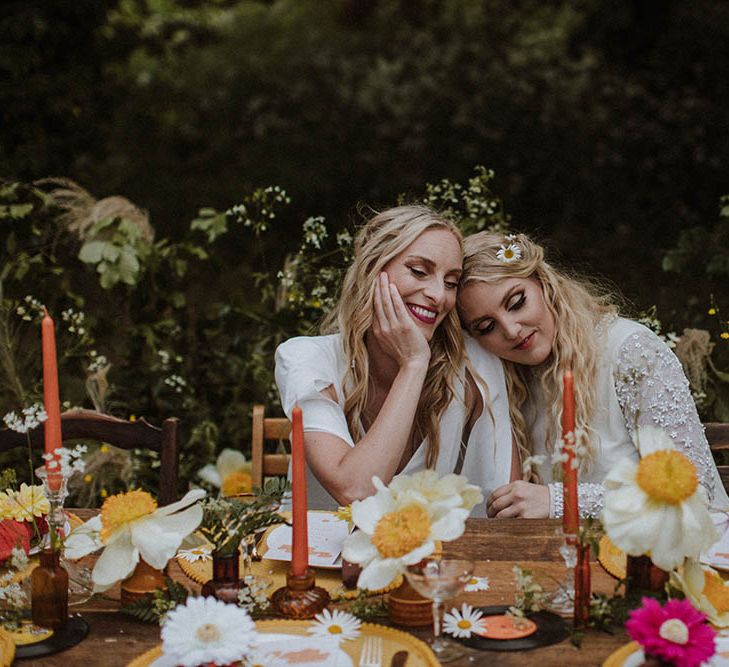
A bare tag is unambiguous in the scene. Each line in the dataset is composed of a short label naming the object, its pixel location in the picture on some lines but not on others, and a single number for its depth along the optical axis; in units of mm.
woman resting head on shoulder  2336
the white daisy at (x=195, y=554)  1672
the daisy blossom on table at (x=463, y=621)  1336
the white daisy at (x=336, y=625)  1333
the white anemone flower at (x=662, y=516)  1186
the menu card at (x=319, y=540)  1654
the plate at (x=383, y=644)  1253
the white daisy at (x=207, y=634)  1109
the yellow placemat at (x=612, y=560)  1560
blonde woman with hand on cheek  2289
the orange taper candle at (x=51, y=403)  1316
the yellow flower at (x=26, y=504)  1640
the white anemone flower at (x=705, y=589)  1259
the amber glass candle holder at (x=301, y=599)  1389
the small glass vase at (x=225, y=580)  1396
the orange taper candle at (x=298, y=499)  1294
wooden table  1269
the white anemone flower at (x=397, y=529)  1263
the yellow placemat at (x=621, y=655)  1222
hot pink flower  1095
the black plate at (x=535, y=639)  1291
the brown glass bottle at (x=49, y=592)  1374
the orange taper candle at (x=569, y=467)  1246
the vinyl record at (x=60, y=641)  1302
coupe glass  1203
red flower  1628
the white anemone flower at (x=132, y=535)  1375
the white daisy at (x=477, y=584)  1516
